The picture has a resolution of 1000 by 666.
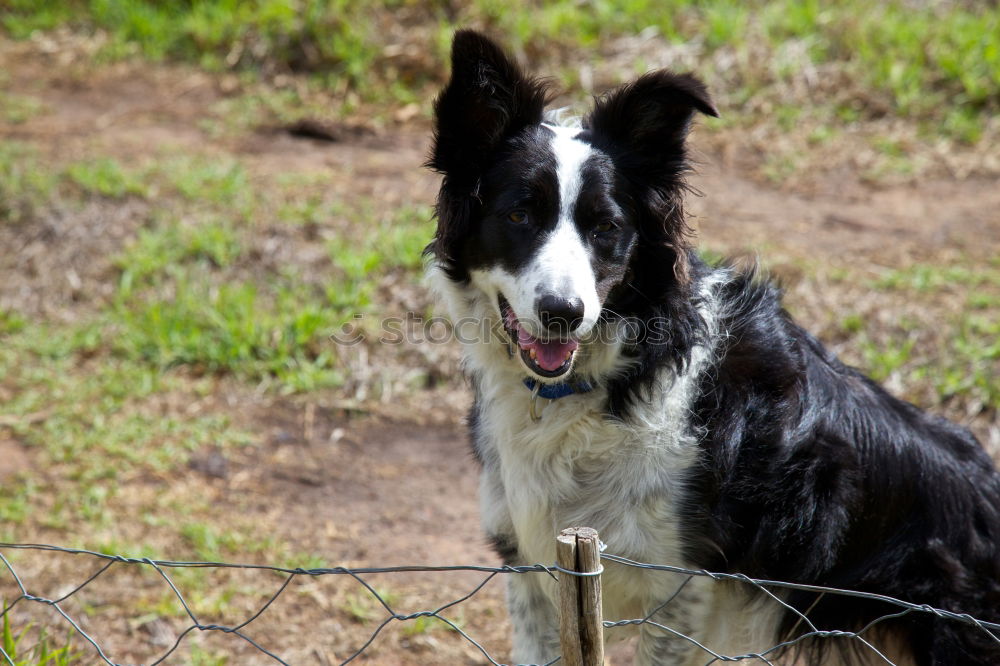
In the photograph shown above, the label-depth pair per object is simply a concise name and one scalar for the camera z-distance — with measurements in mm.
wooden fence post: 3914
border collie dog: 5668
